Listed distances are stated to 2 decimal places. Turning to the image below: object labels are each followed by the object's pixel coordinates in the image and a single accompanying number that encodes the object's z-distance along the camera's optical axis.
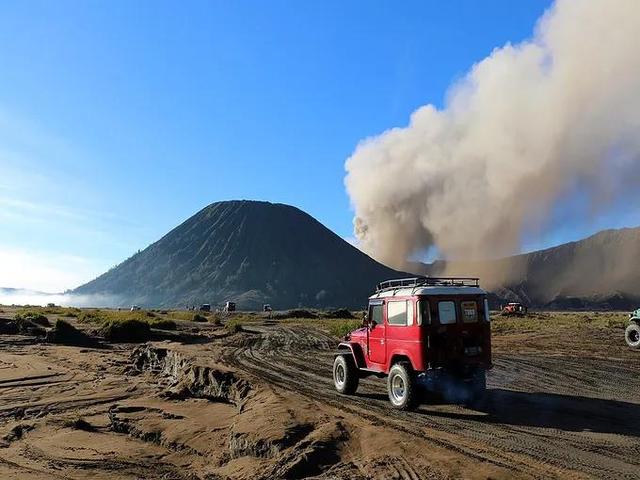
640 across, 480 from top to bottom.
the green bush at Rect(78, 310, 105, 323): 44.24
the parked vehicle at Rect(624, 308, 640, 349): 23.41
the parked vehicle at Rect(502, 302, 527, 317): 62.06
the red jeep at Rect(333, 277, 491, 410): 11.09
